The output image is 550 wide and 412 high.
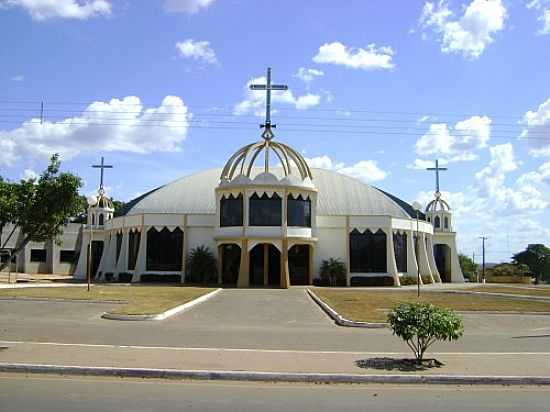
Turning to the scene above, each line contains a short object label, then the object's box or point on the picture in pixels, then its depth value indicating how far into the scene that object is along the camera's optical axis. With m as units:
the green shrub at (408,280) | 45.34
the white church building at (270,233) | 41.44
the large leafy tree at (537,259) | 97.75
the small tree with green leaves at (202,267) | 43.38
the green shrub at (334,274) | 43.12
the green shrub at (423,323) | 11.61
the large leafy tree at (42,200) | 32.84
